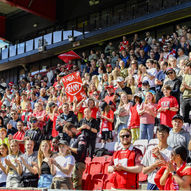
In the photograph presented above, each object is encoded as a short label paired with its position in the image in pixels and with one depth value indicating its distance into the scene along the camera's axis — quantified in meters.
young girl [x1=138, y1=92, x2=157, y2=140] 7.55
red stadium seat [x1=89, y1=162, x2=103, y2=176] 6.93
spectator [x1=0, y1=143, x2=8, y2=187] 6.49
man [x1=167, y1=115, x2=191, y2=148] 5.72
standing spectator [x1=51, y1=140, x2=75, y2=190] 5.44
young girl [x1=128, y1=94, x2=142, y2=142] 7.89
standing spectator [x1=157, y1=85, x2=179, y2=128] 7.39
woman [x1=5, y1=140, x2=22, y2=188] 5.99
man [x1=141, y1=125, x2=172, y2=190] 4.83
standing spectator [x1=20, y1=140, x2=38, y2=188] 5.88
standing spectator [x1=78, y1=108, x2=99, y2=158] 7.23
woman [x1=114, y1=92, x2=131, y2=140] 8.22
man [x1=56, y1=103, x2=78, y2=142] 8.16
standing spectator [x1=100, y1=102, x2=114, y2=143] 8.38
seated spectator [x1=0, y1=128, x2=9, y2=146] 8.56
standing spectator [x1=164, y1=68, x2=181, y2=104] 7.86
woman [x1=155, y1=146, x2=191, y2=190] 3.84
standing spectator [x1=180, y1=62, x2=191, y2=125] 7.46
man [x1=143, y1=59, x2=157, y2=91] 9.28
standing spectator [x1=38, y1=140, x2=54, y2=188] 5.66
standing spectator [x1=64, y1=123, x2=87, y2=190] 6.26
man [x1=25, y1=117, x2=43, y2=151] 8.31
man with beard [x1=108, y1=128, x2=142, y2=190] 4.58
